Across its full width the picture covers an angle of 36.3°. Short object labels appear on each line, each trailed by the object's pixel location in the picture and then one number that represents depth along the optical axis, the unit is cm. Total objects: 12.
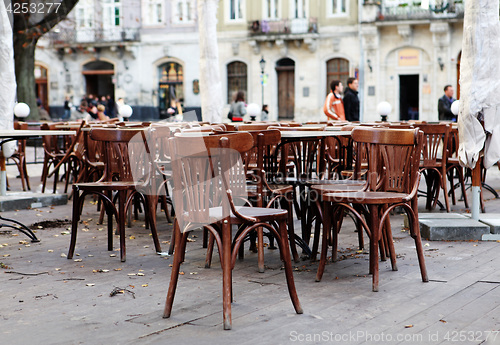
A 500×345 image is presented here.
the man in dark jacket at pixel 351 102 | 1295
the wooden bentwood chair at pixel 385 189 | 474
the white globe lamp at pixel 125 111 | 1165
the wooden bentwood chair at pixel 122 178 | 575
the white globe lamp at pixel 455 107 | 1035
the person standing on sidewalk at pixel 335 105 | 1226
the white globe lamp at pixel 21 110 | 1089
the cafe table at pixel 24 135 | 657
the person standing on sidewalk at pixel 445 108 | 1352
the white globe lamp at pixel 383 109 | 1098
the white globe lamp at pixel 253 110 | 1097
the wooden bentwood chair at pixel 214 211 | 394
